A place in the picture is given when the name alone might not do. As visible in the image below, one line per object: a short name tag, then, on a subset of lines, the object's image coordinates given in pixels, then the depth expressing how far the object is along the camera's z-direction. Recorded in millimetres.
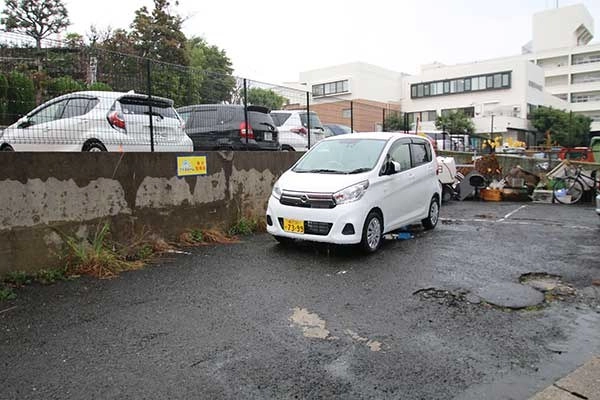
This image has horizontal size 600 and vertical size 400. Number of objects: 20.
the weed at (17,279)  5133
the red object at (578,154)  17762
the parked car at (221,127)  9445
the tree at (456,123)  44438
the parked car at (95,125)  6425
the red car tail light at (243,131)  9469
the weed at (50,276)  5320
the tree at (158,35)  30875
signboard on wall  7351
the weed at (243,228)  8211
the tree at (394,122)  17572
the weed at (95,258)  5672
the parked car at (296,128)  12180
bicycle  13133
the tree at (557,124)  48719
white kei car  6266
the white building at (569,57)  61125
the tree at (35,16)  33031
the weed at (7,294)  4711
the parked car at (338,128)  17000
